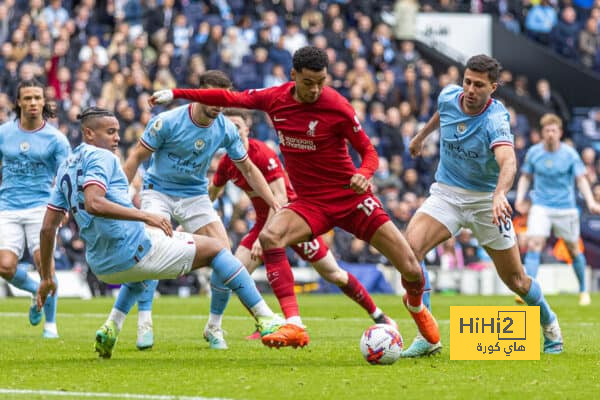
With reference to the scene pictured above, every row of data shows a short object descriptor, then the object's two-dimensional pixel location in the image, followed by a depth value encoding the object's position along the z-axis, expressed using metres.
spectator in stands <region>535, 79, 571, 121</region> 32.71
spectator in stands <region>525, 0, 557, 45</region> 34.94
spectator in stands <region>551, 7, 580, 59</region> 34.59
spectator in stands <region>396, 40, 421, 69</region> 30.77
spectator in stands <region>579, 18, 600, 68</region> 34.47
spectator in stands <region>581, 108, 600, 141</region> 32.09
